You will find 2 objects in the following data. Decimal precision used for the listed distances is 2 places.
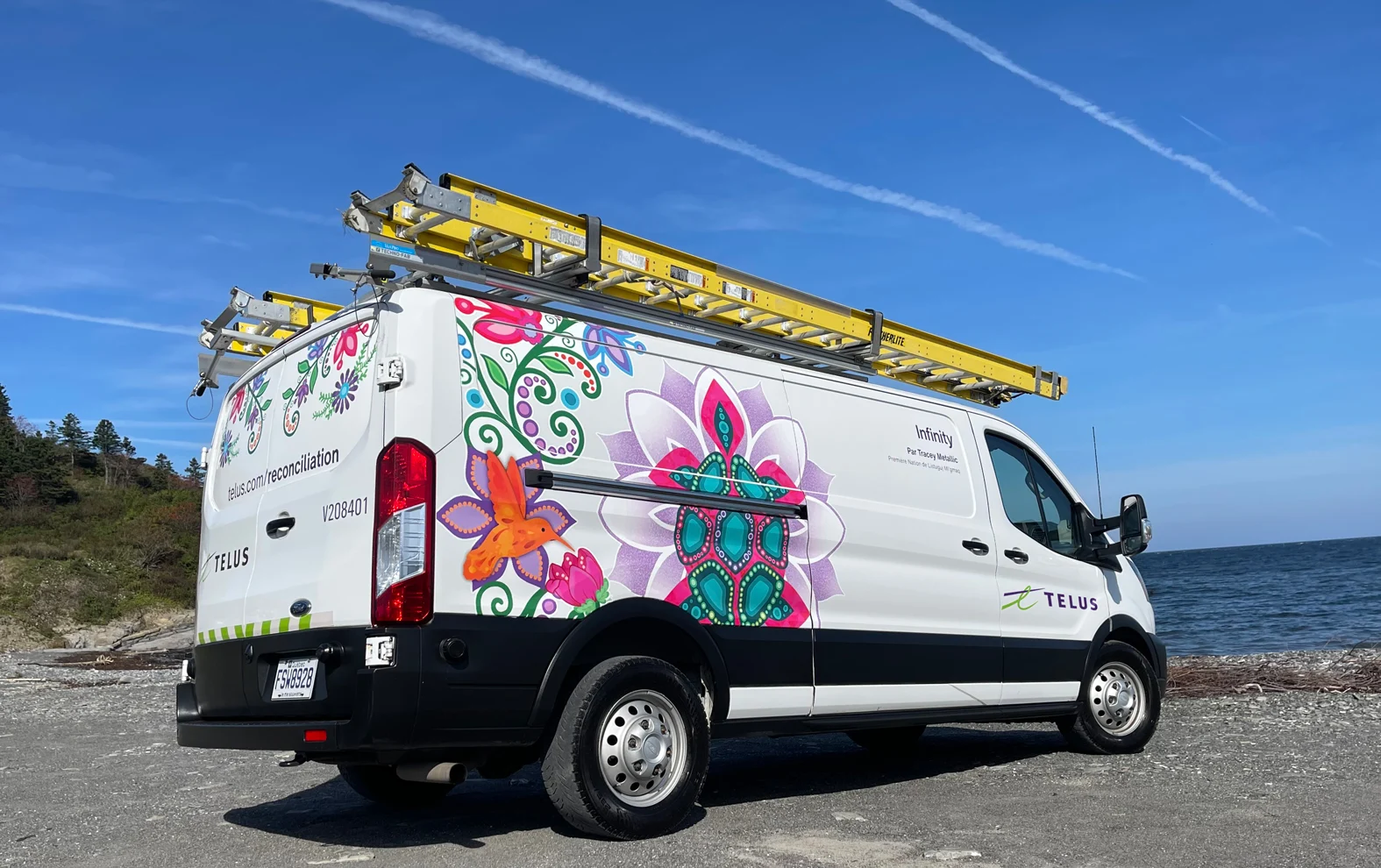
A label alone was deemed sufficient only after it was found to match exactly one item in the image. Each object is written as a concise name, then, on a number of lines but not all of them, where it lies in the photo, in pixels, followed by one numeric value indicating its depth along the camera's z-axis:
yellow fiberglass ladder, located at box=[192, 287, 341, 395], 6.06
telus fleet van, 4.44
